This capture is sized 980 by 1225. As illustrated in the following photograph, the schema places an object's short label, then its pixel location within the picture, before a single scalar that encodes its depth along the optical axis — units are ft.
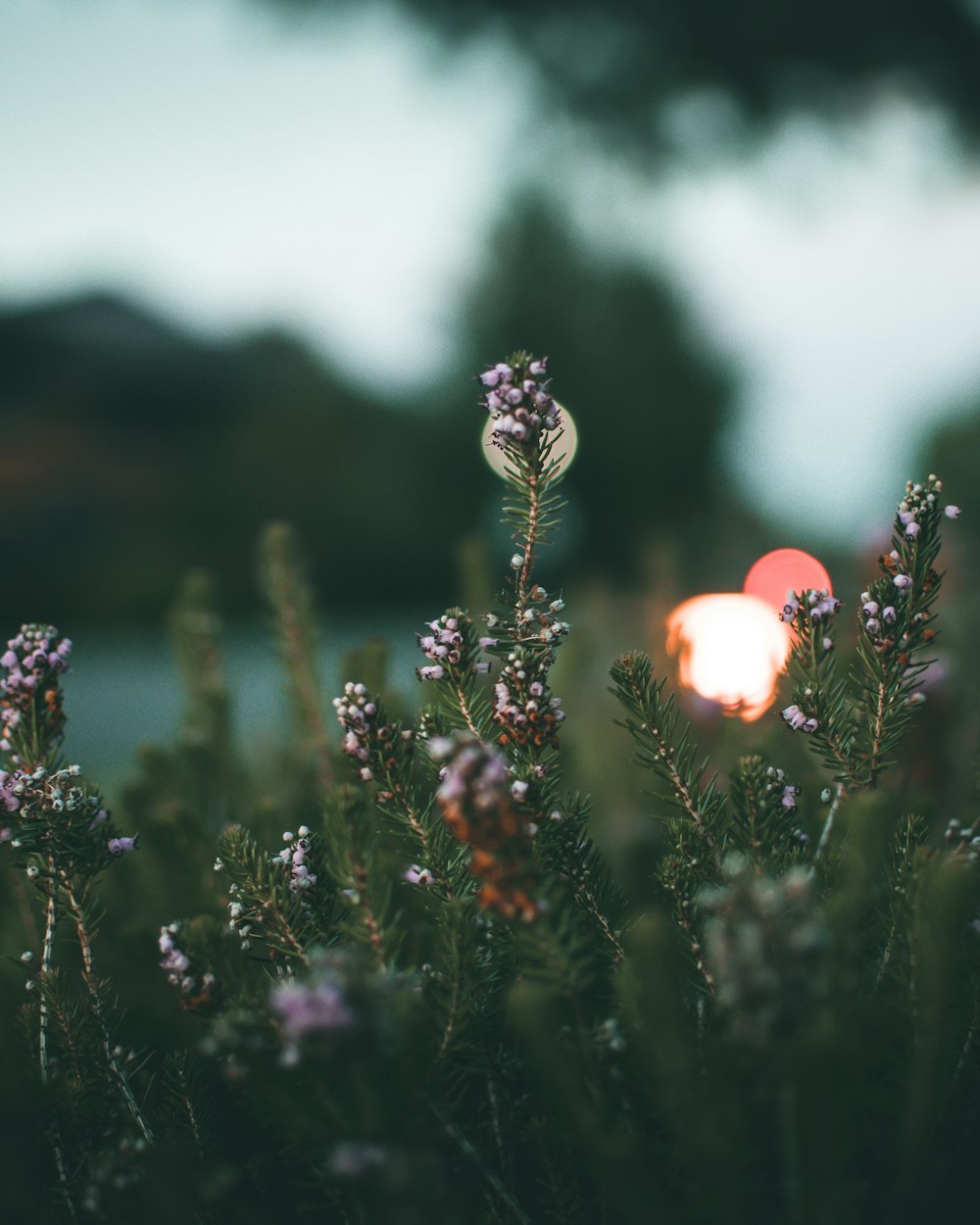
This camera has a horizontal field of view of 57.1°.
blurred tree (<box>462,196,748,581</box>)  81.66
